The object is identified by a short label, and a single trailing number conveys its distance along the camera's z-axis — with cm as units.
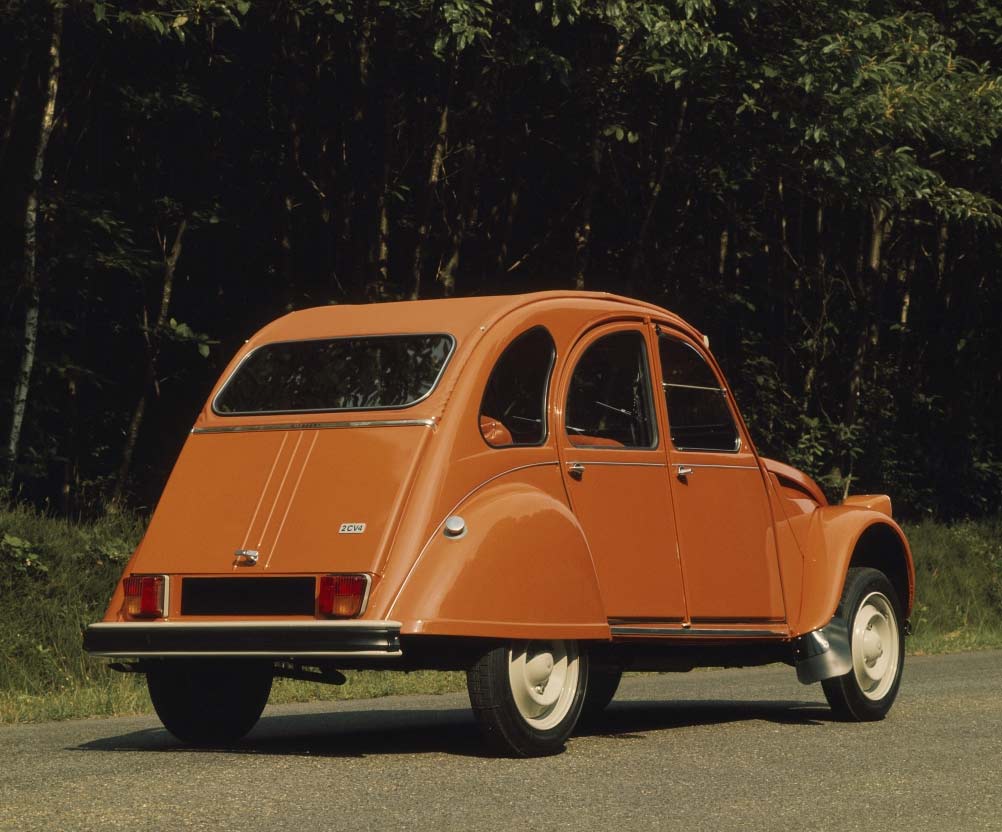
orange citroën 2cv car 780
